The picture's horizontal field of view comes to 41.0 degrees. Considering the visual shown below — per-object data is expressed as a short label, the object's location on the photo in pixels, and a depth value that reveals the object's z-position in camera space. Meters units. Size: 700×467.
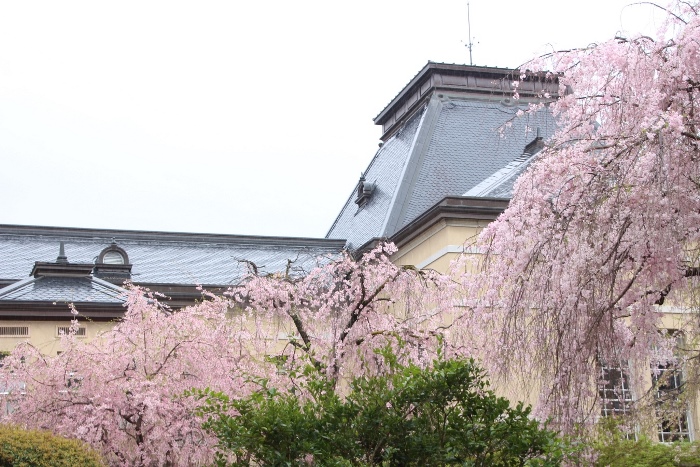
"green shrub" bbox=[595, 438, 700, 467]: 14.15
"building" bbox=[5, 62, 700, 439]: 22.98
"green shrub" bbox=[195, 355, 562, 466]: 7.58
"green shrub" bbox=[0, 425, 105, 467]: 11.20
